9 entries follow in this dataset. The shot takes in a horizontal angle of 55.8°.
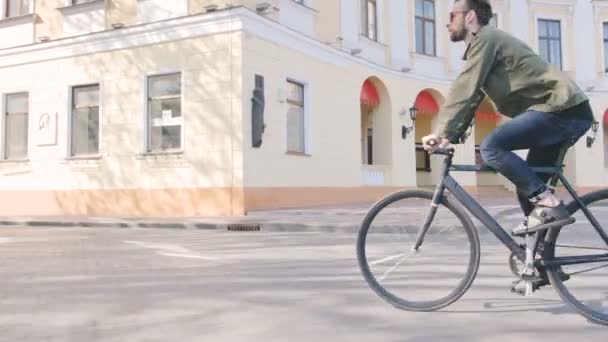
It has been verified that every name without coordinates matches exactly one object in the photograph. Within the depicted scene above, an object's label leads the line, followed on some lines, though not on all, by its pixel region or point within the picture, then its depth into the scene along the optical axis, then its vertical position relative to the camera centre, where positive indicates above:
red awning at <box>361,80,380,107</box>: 18.16 +3.27
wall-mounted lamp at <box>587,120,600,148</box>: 22.46 +2.18
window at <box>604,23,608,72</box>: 23.65 +6.10
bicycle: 3.30 -0.32
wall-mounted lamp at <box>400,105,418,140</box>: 19.28 +2.35
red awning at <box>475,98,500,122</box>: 21.95 +3.12
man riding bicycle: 3.27 +0.49
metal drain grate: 10.40 -0.55
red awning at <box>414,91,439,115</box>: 20.25 +3.30
